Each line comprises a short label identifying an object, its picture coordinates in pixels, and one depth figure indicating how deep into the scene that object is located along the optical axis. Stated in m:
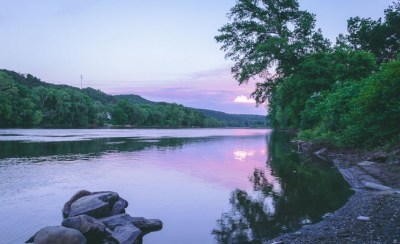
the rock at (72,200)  12.94
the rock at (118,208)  12.79
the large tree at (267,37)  42.94
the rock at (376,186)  15.53
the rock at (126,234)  10.08
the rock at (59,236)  9.18
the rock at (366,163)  21.67
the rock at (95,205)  11.91
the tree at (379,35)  55.91
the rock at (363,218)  10.83
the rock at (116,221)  11.04
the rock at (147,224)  11.48
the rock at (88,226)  9.88
